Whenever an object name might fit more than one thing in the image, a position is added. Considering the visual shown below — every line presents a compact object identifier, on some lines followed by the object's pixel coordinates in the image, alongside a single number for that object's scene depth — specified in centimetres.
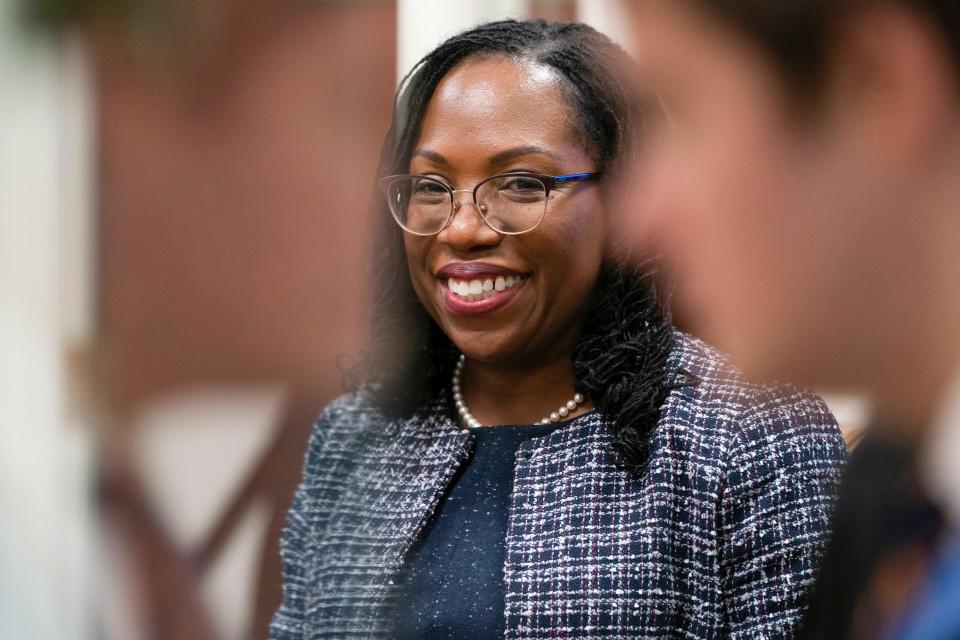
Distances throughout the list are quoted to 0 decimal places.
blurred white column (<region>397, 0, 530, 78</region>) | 313
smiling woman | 307
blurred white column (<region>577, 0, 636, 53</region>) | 307
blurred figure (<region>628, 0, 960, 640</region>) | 270
